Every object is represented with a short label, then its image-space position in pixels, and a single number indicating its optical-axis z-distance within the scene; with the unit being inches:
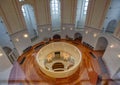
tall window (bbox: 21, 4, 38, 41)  355.4
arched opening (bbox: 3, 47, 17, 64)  316.0
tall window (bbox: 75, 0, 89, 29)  367.3
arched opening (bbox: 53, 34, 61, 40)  414.4
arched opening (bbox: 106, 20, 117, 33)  321.2
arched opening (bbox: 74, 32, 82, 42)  413.7
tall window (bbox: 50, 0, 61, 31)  367.5
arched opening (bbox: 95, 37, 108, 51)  347.4
